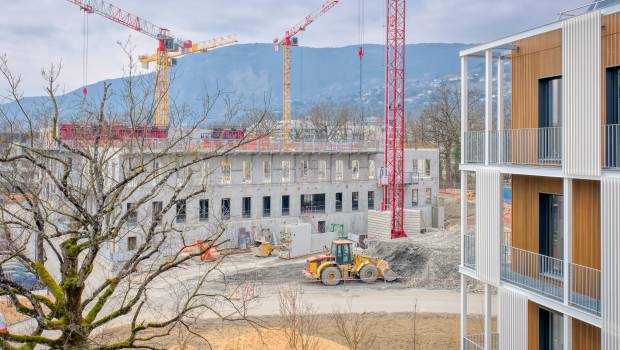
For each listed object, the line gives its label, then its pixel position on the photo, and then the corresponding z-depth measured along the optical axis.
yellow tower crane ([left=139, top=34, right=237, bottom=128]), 83.81
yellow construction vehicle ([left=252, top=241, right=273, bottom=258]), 39.16
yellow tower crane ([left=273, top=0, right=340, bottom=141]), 87.62
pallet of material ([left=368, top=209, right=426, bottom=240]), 45.09
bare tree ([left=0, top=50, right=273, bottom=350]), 9.26
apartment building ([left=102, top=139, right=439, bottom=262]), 41.59
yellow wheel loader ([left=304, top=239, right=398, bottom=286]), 30.78
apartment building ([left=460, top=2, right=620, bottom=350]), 11.09
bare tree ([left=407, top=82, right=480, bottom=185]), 78.52
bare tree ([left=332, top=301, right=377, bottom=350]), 20.35
